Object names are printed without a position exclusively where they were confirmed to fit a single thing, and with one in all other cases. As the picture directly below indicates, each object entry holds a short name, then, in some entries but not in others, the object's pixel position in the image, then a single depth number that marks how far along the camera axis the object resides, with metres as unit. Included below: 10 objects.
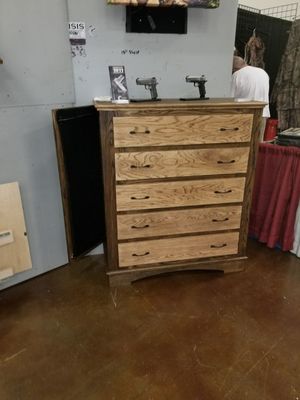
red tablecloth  2.09
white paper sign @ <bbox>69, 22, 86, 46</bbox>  1.73
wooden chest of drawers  1.58
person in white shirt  2.87
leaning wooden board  1.71
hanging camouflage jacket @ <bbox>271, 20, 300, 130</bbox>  3.11
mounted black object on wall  1.76
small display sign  1.75
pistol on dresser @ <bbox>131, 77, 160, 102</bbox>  1.73
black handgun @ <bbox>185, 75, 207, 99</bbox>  1.84
